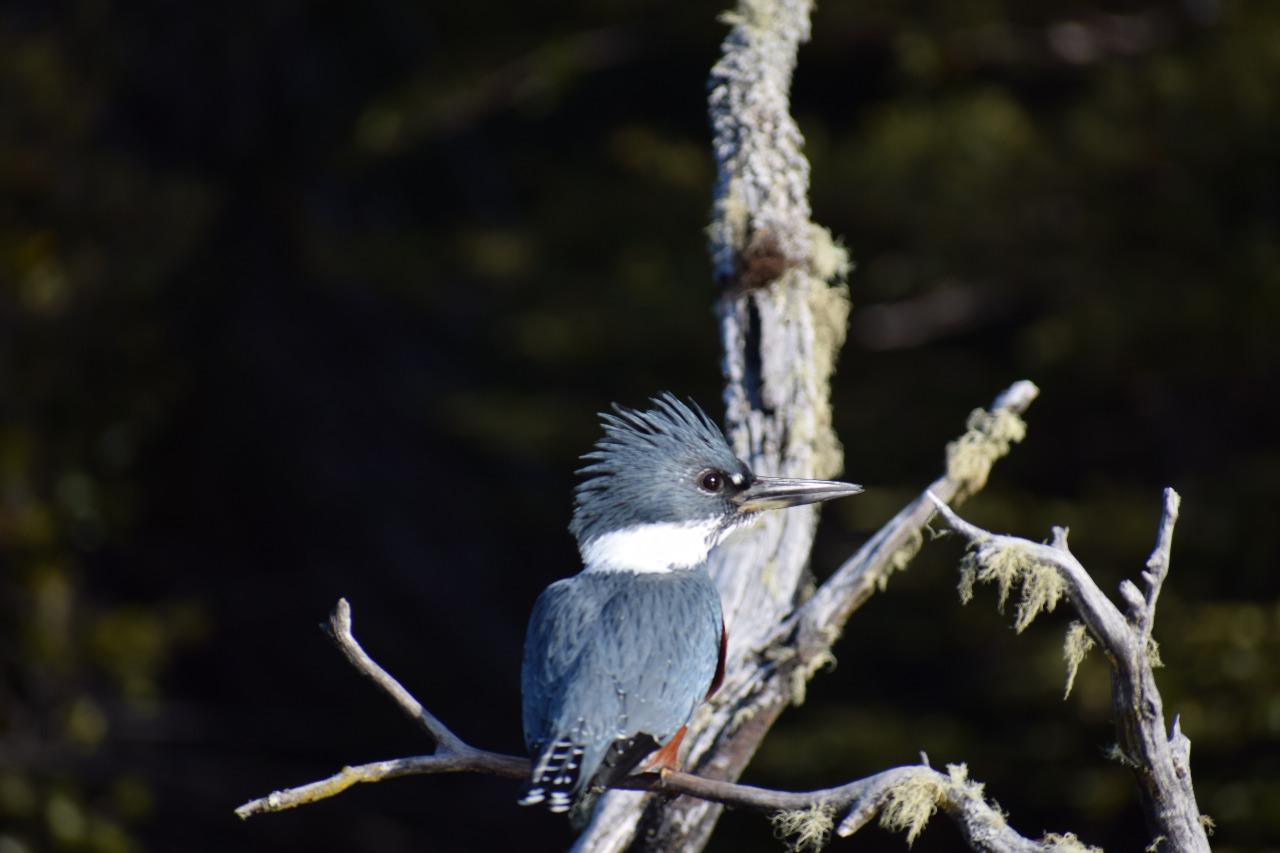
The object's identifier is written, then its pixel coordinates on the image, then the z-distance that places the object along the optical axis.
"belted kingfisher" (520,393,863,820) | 11.34
